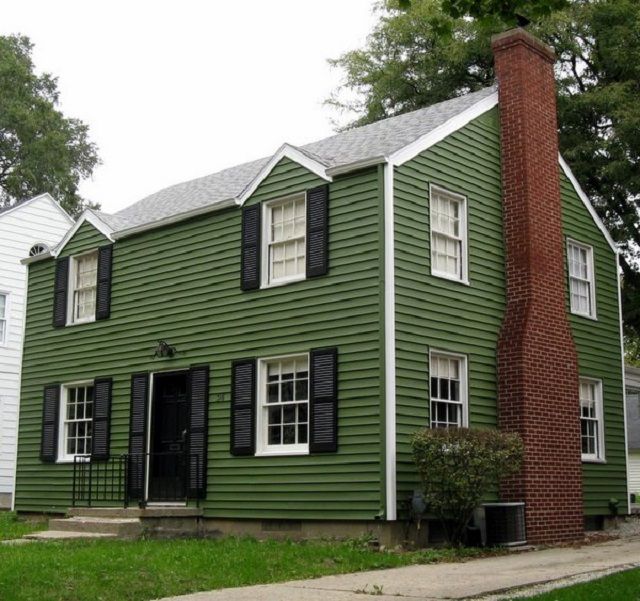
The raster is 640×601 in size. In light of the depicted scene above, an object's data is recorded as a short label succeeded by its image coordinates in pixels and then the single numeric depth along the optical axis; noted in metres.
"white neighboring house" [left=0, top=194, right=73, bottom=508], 25.39
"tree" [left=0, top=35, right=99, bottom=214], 41.62
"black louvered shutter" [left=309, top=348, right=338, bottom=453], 14.64
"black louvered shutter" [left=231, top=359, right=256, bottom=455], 15.88
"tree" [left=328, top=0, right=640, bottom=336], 24.00
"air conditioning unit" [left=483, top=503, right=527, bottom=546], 14.44
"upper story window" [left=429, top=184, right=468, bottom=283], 15.83
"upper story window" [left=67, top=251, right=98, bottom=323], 19.89
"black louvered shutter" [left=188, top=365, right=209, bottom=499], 16.61
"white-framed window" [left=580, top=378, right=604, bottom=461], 18.39
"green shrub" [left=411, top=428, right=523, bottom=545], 13.58
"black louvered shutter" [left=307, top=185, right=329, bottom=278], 15.37
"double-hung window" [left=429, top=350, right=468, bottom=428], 15.14
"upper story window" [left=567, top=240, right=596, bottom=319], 18.73
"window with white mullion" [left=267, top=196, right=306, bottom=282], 16.03
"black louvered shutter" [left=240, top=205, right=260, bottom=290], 16.45
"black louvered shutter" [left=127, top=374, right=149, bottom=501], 17.53
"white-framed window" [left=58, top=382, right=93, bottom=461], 19.19
